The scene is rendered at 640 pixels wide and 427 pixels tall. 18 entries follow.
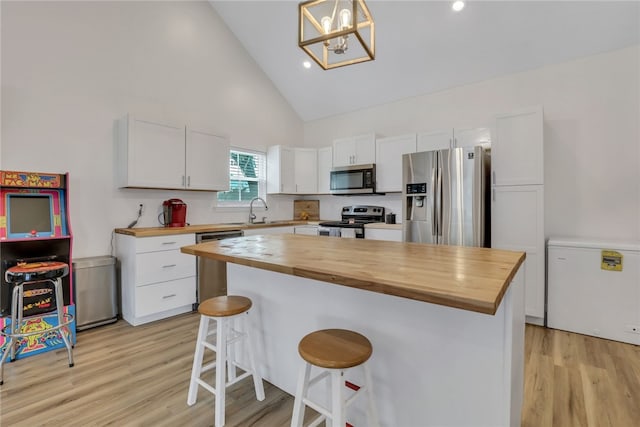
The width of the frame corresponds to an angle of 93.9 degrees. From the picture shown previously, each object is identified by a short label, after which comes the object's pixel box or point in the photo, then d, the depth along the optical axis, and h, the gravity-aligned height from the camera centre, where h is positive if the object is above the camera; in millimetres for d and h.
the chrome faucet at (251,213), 4531 -37
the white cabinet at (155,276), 2871 -654
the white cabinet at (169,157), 3049 +622
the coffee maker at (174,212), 3467 -2
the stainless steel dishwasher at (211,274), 3344 -720
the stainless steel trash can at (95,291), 2777 -751
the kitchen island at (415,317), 1077 -499
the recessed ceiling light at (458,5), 2950 +2030
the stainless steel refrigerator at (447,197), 3070 +132
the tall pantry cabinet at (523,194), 2947 +147
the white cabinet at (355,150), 4230 +882
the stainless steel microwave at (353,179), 4165 +443
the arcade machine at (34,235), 2293 -174
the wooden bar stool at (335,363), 1143 -583
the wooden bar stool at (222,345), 1586 -779
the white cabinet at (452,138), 3358 +836
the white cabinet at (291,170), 4656 +652
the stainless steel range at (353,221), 3934 -165
